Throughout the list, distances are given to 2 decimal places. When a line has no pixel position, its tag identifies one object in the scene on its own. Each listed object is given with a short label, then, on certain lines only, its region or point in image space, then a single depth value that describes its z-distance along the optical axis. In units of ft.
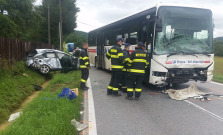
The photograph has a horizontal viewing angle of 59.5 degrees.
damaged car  35.60
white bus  22.53
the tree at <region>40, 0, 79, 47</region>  123.53
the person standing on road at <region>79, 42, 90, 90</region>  24.91
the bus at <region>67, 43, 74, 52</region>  157.74
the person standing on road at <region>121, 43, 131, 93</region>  22.03
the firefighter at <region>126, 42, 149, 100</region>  20.67
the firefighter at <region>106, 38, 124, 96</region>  21.71
